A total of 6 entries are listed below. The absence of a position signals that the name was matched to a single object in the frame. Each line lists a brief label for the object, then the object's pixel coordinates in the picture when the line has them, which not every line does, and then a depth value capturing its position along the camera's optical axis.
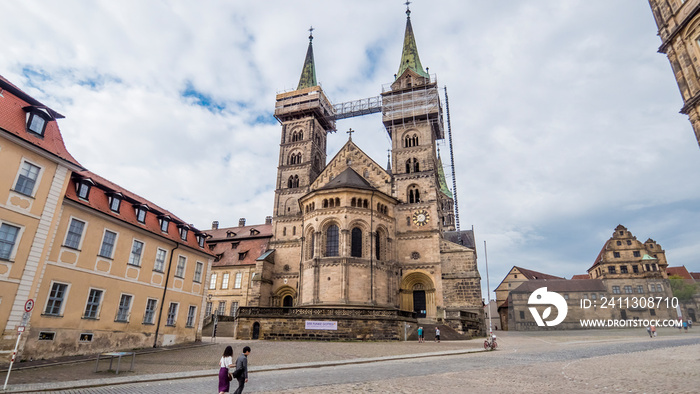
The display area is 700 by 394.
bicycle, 23.35
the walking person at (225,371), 8.62
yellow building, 15.25
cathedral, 30.38
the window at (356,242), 38.12
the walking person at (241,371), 8.91
